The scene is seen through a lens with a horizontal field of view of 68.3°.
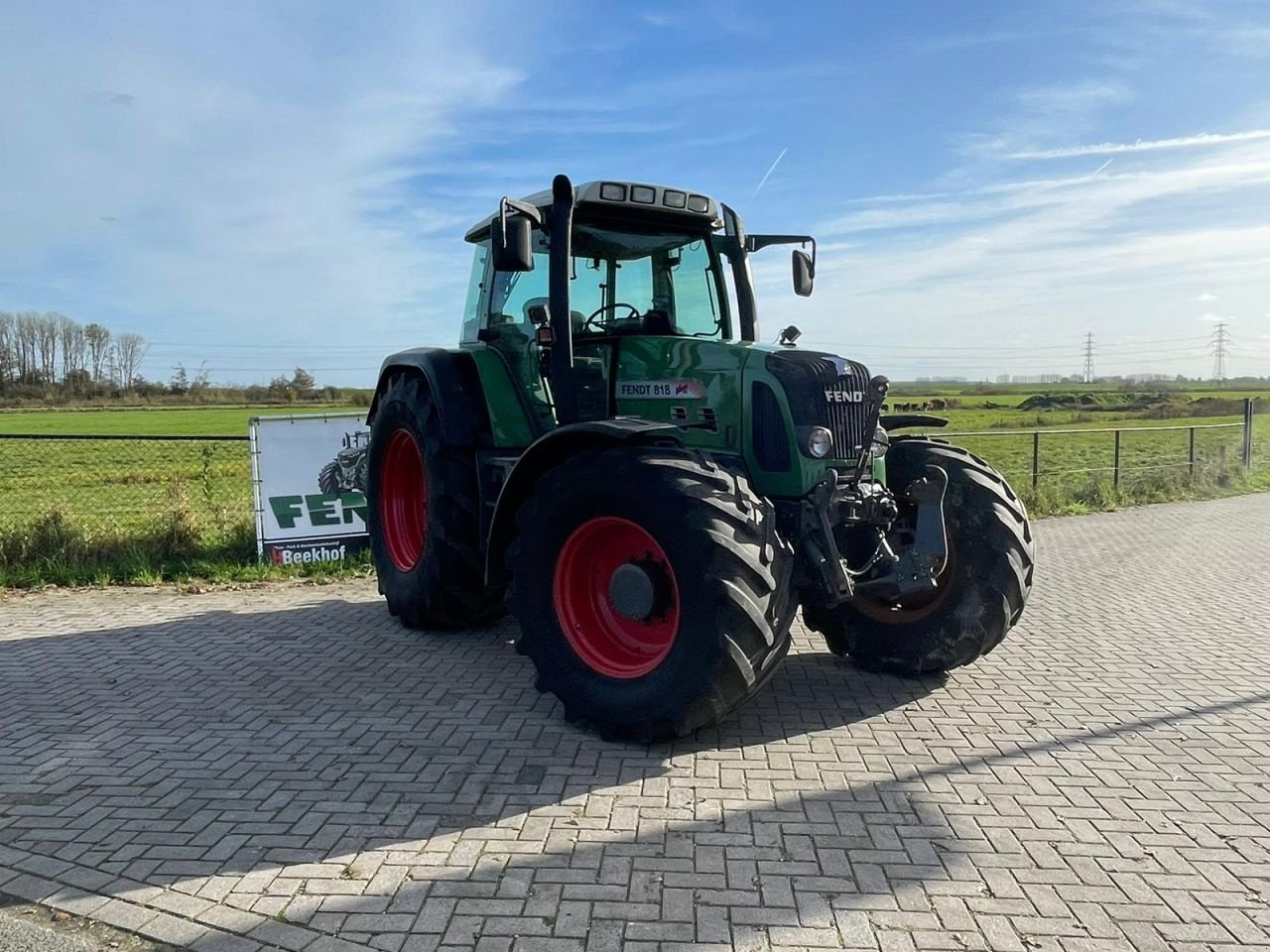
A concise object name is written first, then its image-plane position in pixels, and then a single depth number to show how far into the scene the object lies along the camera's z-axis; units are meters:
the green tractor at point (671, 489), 4.17
